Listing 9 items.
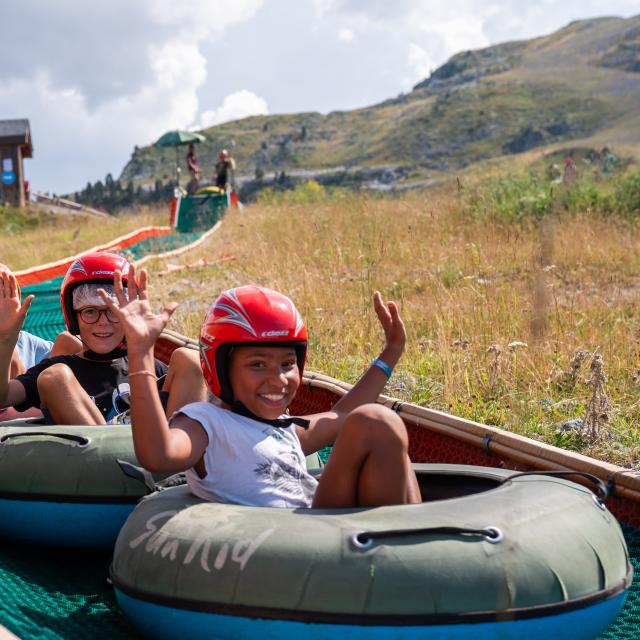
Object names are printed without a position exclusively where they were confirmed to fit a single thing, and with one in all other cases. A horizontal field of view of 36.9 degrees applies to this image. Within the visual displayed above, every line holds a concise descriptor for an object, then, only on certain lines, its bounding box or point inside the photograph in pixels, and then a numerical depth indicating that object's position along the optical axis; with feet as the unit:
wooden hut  112.27
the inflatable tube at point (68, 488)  11.52
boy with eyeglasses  12.77
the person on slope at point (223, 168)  81.30
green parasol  94.96
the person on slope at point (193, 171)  88.43
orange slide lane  37.99
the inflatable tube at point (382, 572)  7.82
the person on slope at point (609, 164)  67.33
